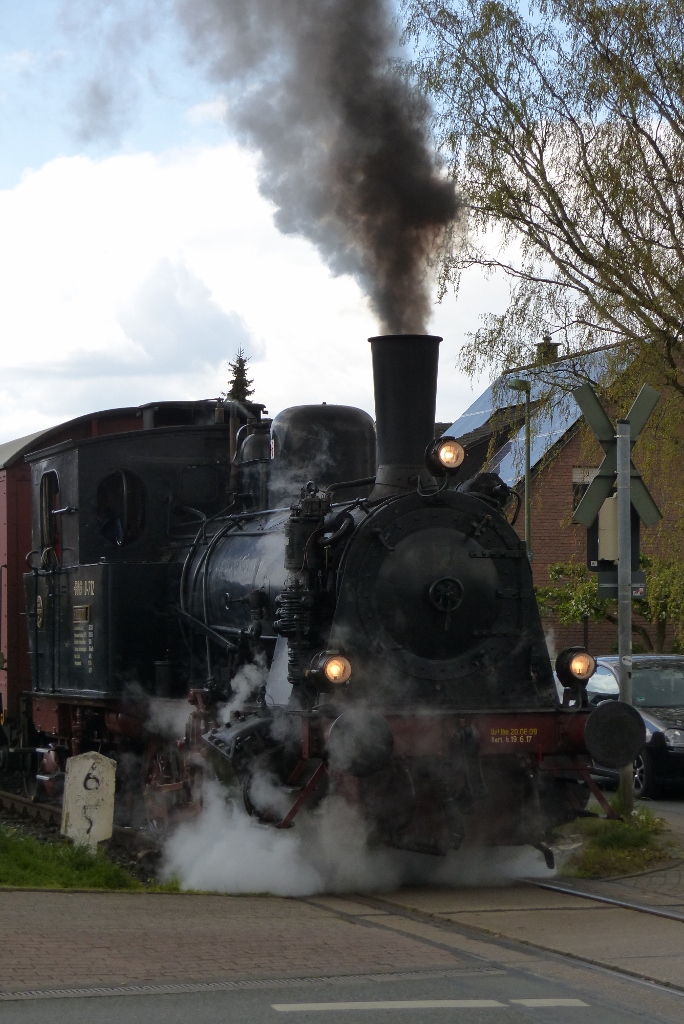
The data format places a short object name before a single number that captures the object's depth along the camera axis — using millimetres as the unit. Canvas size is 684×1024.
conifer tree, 57312
